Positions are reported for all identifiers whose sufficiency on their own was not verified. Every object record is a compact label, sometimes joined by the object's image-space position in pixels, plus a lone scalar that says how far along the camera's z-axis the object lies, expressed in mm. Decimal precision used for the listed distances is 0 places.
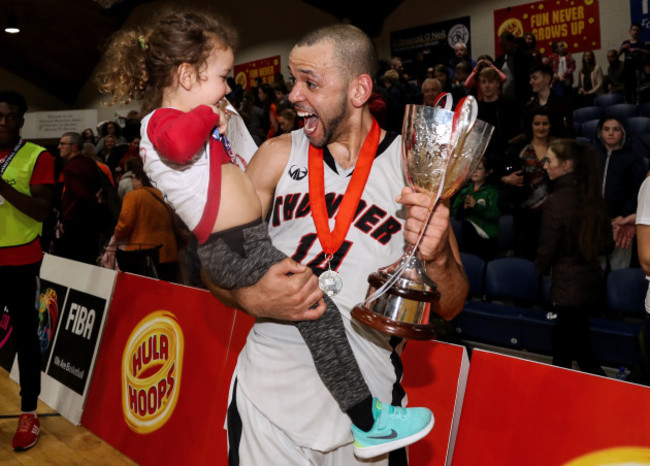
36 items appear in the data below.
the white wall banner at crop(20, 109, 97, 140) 18125
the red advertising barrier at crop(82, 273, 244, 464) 2996
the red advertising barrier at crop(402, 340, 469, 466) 2129
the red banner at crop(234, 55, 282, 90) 16328
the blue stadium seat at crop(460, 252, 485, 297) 5465
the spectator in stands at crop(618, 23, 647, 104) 9320
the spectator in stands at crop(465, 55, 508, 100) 7029
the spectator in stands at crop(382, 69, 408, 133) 6711
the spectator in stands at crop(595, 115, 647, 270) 5258
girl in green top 5301
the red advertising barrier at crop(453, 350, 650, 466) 1700
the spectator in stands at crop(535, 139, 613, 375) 4008
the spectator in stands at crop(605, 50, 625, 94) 9780
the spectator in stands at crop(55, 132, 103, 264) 6598
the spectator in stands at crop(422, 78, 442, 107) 6661
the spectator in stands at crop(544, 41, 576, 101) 10438
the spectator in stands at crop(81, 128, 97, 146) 15516
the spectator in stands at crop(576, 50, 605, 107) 9914
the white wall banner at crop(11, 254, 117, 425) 3950
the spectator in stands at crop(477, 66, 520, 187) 6016
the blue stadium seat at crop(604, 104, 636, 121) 8320
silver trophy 1299
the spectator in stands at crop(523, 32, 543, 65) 8614
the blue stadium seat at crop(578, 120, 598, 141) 7871
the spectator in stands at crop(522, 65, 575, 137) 5730
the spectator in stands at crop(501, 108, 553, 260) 5266
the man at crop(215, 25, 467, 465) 1484
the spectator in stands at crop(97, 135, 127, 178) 10969
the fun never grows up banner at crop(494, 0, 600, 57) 11367
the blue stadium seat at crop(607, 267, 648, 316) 4541
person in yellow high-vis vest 3373
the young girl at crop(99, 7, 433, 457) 1402
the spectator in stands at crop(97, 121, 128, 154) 12281
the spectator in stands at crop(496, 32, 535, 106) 6852
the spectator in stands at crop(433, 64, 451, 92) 7465
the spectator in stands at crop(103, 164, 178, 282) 5375
